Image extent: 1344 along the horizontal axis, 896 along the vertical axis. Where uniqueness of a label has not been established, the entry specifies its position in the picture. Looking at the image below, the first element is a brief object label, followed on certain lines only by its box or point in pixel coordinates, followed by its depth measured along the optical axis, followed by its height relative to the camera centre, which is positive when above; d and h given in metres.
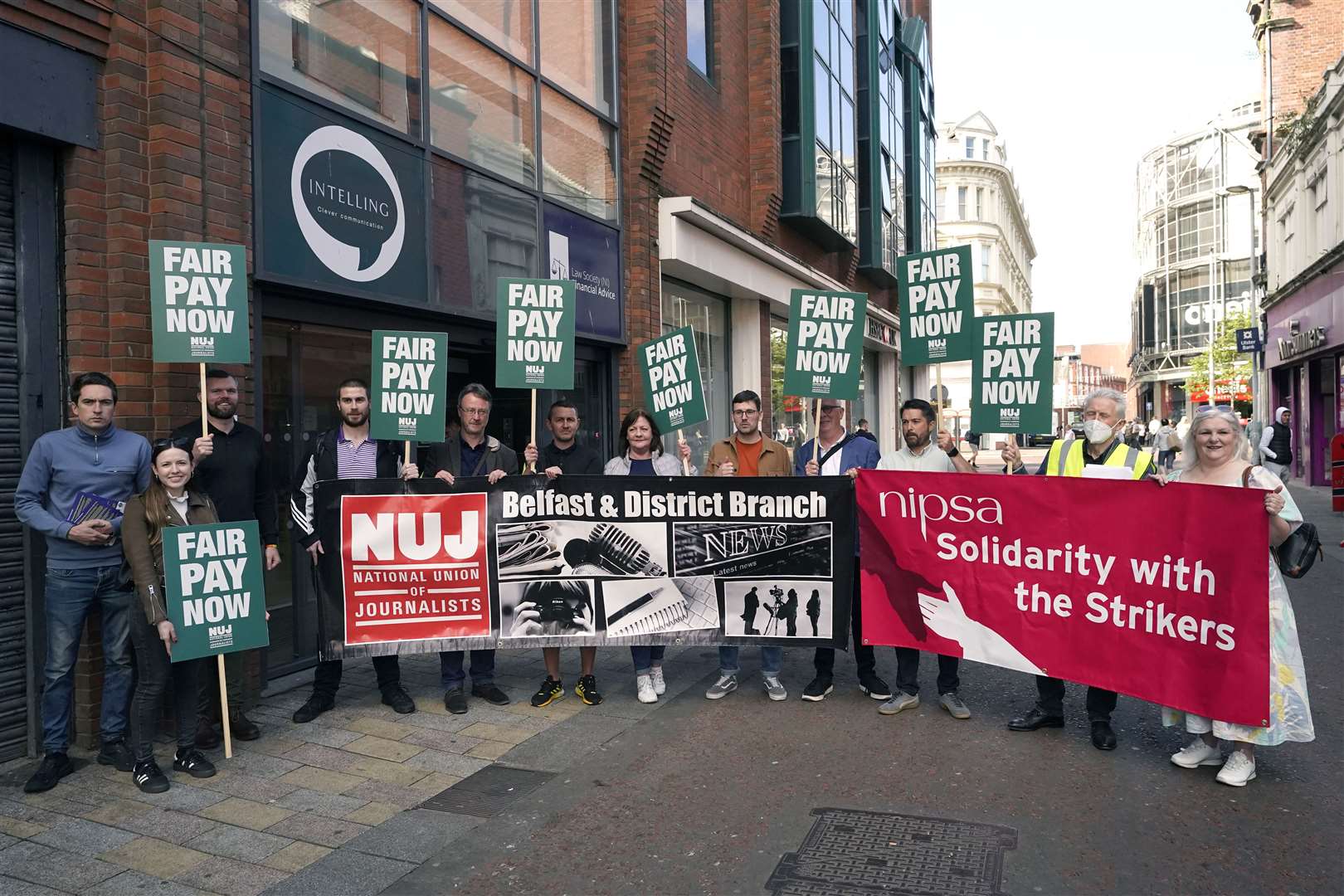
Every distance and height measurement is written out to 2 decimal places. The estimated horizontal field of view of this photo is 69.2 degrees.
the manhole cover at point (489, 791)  4.56 -1.69
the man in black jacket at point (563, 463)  6.24 -0.12
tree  47.75 +3.84
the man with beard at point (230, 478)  5.46 -0.16
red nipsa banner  4.70 -0.78
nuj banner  6.00 -0.74
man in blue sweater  4.81 -0.48
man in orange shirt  6.41 -0.06
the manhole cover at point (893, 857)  3.64 -1.66
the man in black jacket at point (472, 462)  6.17 -0.10
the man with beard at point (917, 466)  5.92 -0.16
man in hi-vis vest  5.32 -0.12
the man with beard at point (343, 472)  6.02 -0.15
